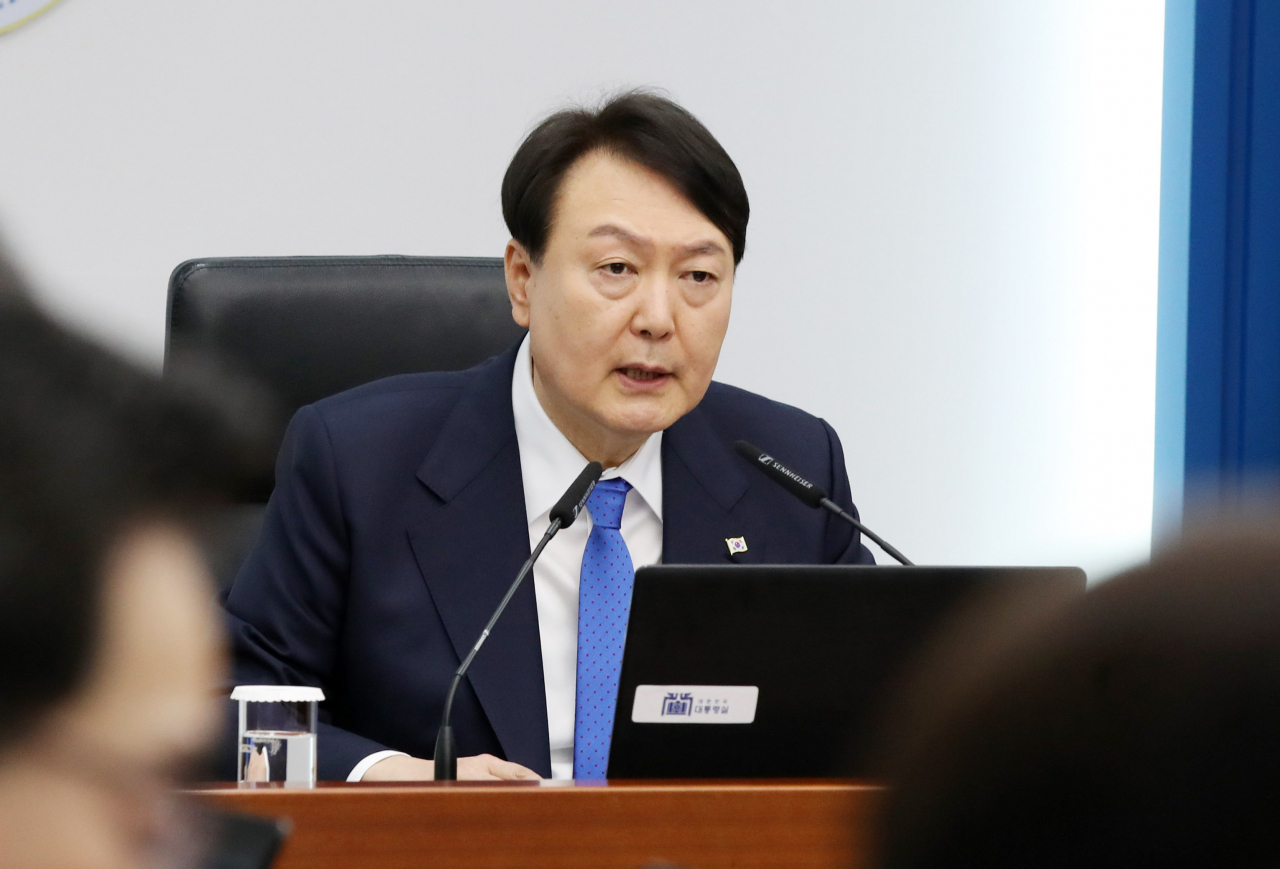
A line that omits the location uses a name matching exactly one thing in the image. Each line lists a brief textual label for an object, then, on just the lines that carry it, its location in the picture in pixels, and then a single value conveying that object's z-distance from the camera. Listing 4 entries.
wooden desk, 3.84
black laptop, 3.91
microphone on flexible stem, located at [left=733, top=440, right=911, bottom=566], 4.12
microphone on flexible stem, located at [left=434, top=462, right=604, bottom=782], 3.97
